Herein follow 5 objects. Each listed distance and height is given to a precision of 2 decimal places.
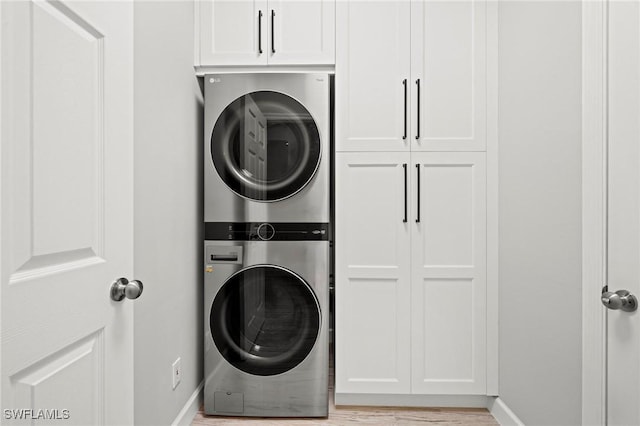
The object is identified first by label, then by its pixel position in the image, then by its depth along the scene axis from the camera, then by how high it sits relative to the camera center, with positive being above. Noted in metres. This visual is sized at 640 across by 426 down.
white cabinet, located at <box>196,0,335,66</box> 1.93 +0.91
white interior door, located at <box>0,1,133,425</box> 0.68 +0.00
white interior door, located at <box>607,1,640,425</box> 1.05 +0.02
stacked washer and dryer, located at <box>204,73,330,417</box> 1.87 -0.17
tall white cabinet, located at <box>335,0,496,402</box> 1.92 -0.01
